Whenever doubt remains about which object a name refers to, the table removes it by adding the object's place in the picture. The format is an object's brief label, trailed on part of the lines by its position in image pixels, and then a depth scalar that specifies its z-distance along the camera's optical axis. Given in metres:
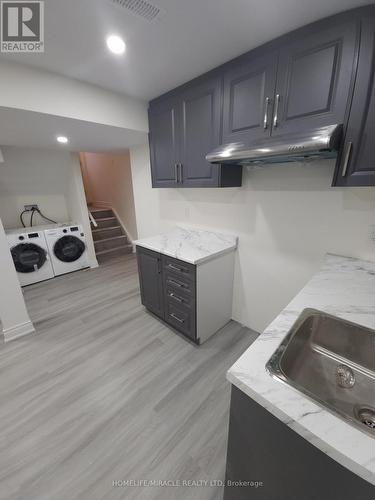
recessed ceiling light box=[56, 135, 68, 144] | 2.29
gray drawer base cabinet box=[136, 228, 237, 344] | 1.78
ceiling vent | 0.99
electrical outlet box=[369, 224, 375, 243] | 1.32
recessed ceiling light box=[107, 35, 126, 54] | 1.23
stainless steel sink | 0.73
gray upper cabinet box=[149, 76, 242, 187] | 1.63
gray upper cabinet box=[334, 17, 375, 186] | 0.98
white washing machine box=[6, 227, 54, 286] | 3.01
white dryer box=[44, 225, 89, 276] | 3.32
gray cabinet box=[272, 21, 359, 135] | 1.04
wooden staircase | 4.34
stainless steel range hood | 1.02
